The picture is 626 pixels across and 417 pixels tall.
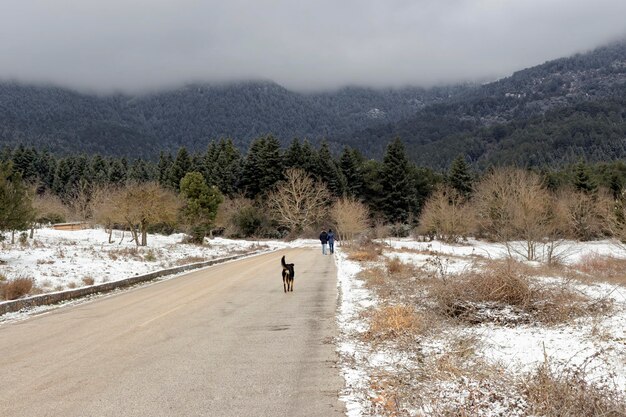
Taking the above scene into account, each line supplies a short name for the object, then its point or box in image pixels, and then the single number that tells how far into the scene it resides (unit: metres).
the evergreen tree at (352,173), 81.31
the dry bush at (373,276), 15.09
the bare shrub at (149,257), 27.31
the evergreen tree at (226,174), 79.38
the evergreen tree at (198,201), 51.62
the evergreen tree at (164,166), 87.01
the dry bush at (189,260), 27.45
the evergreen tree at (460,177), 78.75
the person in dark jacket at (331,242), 36.28
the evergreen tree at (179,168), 82.86
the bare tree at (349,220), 50.28
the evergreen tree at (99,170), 90.15
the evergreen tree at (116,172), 91.21
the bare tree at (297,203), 68.00
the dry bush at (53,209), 56.91
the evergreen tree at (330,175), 78.94
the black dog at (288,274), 14.75
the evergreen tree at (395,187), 77.69
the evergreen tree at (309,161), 79.75
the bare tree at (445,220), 55.19
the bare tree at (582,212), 49.03
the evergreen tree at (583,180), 65.38
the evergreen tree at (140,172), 91.12
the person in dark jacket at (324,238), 34.66
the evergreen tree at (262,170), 79.00
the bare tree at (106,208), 42.84
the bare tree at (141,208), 41.81
